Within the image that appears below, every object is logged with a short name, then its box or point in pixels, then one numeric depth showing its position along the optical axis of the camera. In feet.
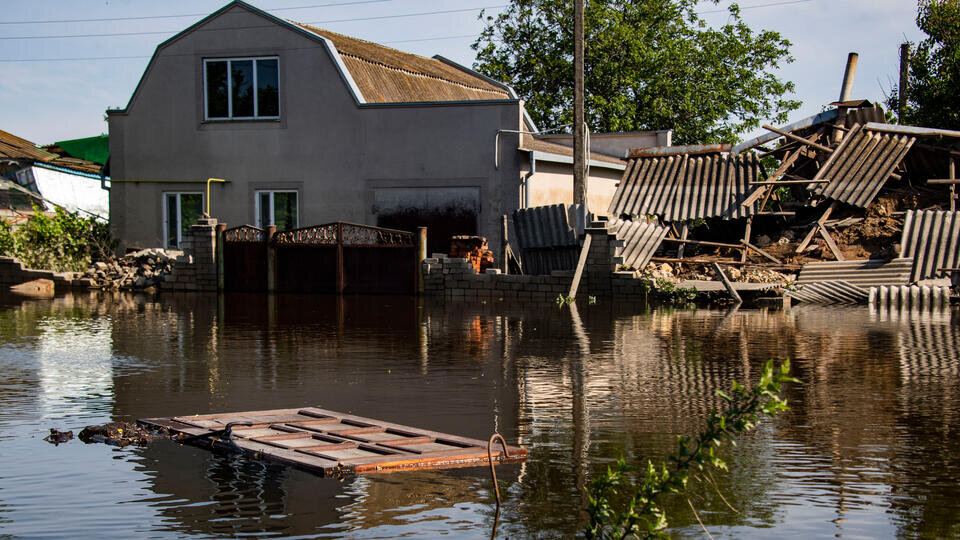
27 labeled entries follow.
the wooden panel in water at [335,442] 22.08
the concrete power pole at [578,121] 75.92
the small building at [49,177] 125.71
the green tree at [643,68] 131.75
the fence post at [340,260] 76.48
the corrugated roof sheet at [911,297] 65.10
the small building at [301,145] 83.61
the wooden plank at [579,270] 68.39
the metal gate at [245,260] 78.79
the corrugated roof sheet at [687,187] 78.74
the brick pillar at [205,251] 79.82
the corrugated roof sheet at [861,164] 76.13
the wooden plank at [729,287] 67.87
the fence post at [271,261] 78.23
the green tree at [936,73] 105.09
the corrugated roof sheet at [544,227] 75.97
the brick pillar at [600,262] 69.46
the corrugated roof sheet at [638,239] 74.64
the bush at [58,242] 89.51
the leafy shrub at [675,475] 15.26
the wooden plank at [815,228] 75.72
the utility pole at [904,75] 124.26
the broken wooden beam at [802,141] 78.79
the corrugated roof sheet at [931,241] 68.69
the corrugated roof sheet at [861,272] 68.74
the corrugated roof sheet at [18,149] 130.41
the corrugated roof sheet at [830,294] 68.23
